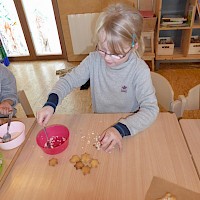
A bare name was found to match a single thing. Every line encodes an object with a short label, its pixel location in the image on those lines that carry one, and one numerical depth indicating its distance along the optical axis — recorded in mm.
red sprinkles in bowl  744
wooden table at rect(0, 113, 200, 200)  584
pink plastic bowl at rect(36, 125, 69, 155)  695
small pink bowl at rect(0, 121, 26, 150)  727
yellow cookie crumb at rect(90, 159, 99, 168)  648
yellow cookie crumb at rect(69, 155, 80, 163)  668
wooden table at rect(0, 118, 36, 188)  649
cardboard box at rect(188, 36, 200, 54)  2211
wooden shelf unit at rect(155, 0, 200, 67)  2032
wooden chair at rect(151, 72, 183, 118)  930
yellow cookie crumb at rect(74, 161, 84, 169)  646
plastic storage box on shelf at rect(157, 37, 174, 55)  2246
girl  720
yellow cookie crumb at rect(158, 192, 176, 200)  550
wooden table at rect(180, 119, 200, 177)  657
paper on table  556
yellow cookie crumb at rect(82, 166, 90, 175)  630
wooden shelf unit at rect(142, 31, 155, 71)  2128
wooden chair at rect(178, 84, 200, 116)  924
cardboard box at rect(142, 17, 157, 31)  2025
